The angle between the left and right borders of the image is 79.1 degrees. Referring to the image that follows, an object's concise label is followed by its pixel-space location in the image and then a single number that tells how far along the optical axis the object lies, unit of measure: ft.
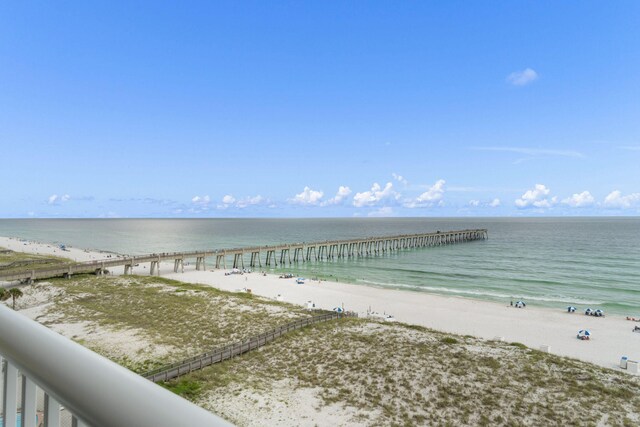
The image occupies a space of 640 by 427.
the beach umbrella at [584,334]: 98.99
